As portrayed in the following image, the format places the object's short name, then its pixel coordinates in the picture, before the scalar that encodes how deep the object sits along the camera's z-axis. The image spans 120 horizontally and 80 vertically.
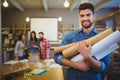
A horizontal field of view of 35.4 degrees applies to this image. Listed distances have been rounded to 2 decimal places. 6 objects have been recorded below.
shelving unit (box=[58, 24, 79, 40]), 9.59
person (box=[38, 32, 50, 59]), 4.88
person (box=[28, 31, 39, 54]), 4.47
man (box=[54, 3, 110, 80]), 1.24
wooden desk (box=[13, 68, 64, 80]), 2.52
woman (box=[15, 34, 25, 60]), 5.35
